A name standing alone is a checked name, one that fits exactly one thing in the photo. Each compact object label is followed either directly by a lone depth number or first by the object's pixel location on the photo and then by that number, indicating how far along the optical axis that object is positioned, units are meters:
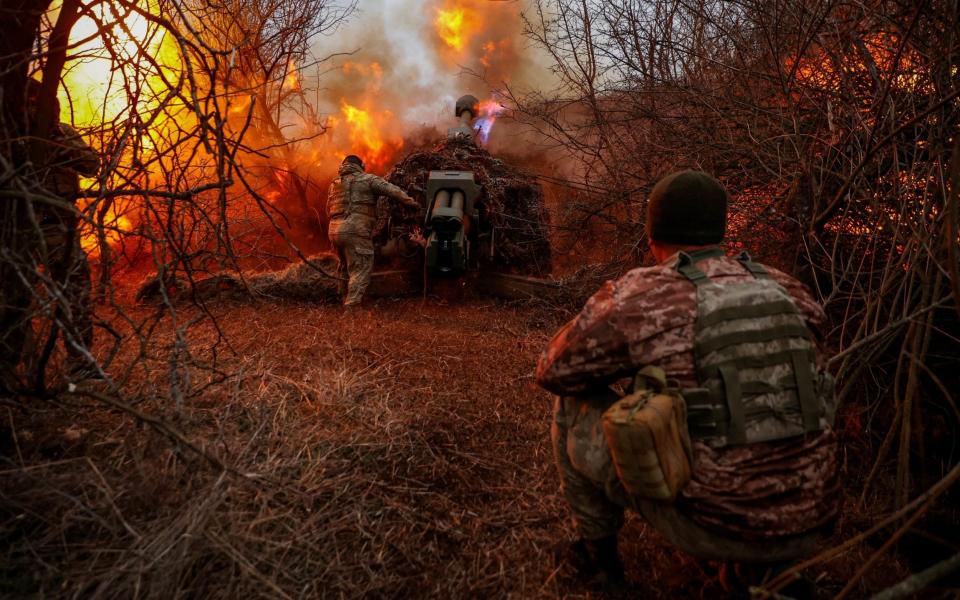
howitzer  7.08
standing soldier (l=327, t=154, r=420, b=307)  7.55
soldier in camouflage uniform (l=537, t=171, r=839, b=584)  1.83
